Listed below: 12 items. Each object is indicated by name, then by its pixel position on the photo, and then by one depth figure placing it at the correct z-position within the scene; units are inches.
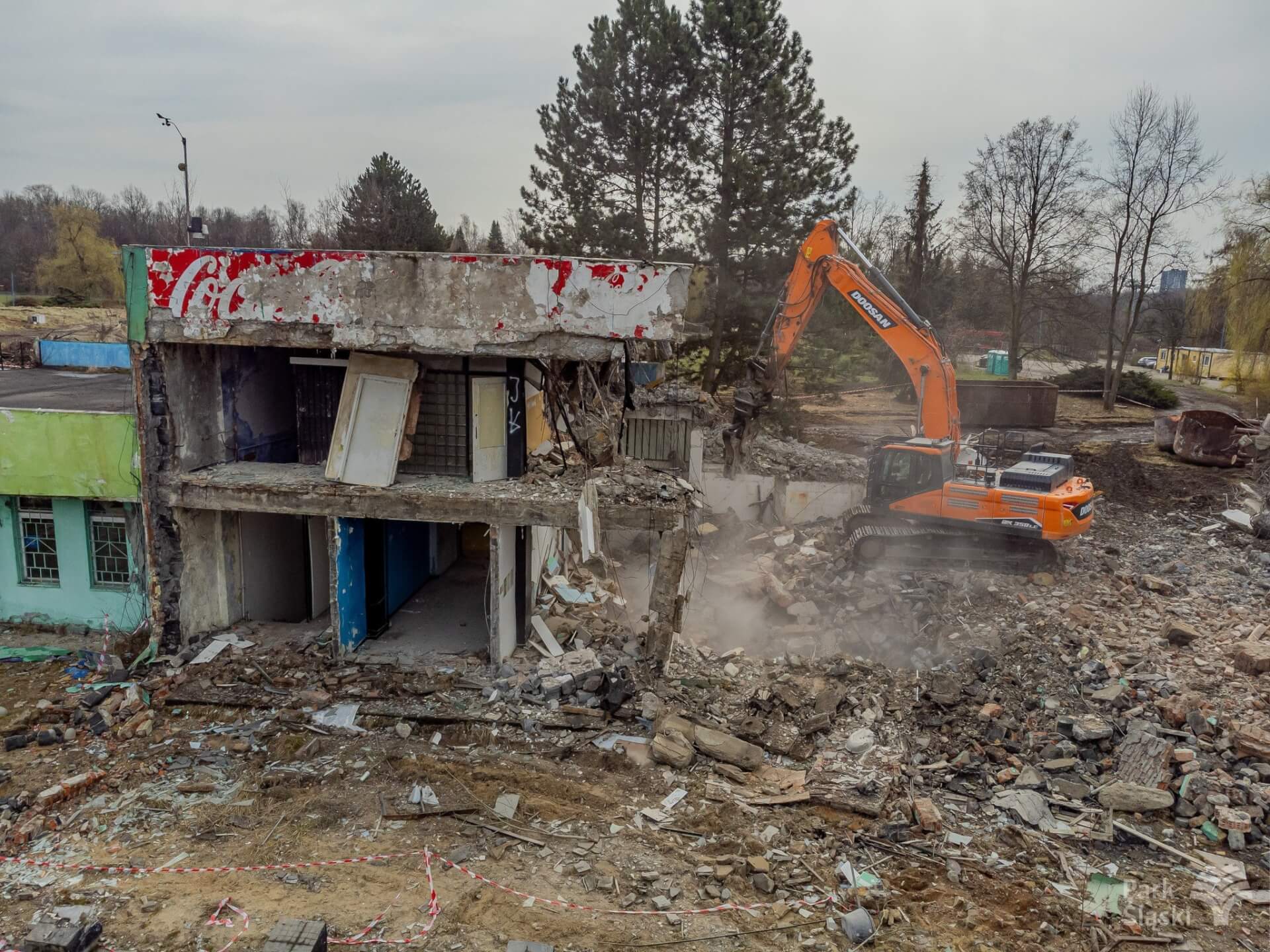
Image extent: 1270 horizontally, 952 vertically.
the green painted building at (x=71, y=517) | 501.4
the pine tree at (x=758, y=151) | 932.6
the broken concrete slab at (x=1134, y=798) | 346.9
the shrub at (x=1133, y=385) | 1341.0
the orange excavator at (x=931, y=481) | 563.8
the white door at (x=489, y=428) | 483.8
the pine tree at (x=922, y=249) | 1422.2
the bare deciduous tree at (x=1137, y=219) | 1238.3
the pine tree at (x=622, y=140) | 935.0
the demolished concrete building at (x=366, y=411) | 447.5
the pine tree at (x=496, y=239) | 1780.3
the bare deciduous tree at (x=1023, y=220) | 1285.7
